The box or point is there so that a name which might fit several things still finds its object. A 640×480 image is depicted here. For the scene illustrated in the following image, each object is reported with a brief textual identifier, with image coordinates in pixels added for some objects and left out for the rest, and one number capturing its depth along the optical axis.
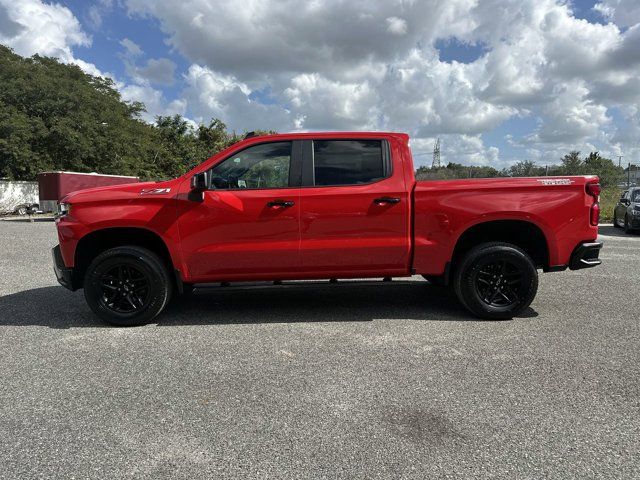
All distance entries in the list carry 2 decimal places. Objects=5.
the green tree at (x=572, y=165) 21.47
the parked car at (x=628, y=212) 14.23
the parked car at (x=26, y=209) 25.80
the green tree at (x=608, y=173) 22.90
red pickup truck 4.87
